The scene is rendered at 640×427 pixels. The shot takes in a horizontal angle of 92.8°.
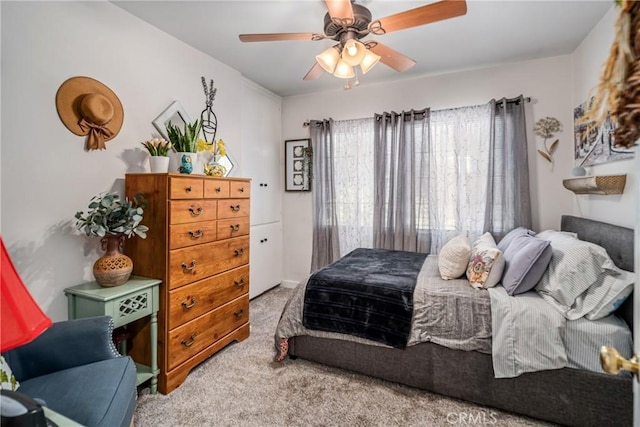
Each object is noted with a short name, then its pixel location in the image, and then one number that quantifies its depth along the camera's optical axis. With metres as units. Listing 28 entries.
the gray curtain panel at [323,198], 3.88
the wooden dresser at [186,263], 1.99
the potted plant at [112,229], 1.80
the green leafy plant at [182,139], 2.27
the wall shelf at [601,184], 2.00
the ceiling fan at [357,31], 1.62
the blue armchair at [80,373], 1.20
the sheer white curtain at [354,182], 3.73
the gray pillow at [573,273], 1.70
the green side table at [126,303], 1.75
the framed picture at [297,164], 4.05
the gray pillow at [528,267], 1.89
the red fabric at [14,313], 0.74
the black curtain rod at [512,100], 3.05
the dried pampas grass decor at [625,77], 0.50
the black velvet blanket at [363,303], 2.01
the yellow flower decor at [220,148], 2.57
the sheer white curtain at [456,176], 3.21
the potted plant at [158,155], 2.16
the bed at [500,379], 1.62
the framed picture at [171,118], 2.47
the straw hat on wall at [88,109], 1.89
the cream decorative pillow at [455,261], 2.25
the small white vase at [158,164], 2.15
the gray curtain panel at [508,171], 3.02
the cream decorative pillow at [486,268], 2.04
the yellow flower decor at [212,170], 2.49
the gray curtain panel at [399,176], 3.44
